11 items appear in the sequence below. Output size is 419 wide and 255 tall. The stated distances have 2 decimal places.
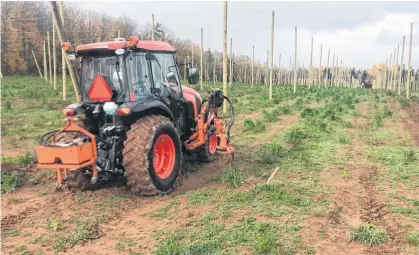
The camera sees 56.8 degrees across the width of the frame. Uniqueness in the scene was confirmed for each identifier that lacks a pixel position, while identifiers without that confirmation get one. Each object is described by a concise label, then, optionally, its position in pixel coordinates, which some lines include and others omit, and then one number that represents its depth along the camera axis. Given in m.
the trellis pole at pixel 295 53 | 29.22
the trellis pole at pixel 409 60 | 28.55
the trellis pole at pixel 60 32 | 9.03
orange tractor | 5.71
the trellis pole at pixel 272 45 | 21.61
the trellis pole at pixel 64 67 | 12.04
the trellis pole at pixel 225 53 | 15.23
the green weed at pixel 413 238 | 4.26
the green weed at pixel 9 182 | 6.66
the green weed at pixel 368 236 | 4.31
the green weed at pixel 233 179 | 6.49
